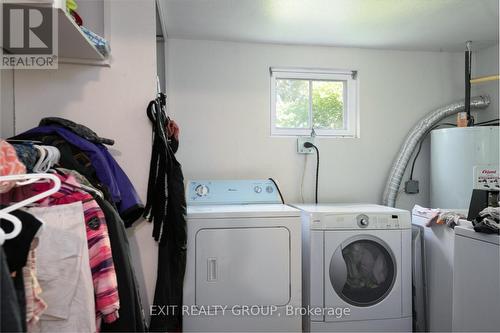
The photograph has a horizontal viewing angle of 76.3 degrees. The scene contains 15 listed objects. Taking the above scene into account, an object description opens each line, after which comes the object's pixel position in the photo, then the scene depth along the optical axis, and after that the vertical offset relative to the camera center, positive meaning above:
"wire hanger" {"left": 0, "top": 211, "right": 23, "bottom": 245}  0.55 -0.11
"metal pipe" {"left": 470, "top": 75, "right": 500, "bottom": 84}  2.33 +0.63
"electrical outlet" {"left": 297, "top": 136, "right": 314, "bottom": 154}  2.60 +0.14
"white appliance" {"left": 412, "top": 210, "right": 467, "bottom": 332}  1.82 -0.66
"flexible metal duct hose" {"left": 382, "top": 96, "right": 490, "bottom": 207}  2.58 +0.19
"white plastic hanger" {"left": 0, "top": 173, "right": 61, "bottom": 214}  0.69 -0.03
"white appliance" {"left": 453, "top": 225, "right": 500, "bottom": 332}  1.20 -0.48
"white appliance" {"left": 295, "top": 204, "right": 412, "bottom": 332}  1.88 -0.65
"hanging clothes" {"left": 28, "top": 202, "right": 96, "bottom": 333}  0.75 -0.26
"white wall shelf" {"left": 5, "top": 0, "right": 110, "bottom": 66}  1.08 +0.51
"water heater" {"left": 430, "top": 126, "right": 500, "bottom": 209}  2.22 -0.01
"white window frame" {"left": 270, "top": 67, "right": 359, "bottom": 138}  2.63 +0.57
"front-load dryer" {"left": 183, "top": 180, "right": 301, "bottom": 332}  1.75 -0.60
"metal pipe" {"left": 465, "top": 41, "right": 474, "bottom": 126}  2.52 +0.71
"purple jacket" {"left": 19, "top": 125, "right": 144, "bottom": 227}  1.23 -0.03
